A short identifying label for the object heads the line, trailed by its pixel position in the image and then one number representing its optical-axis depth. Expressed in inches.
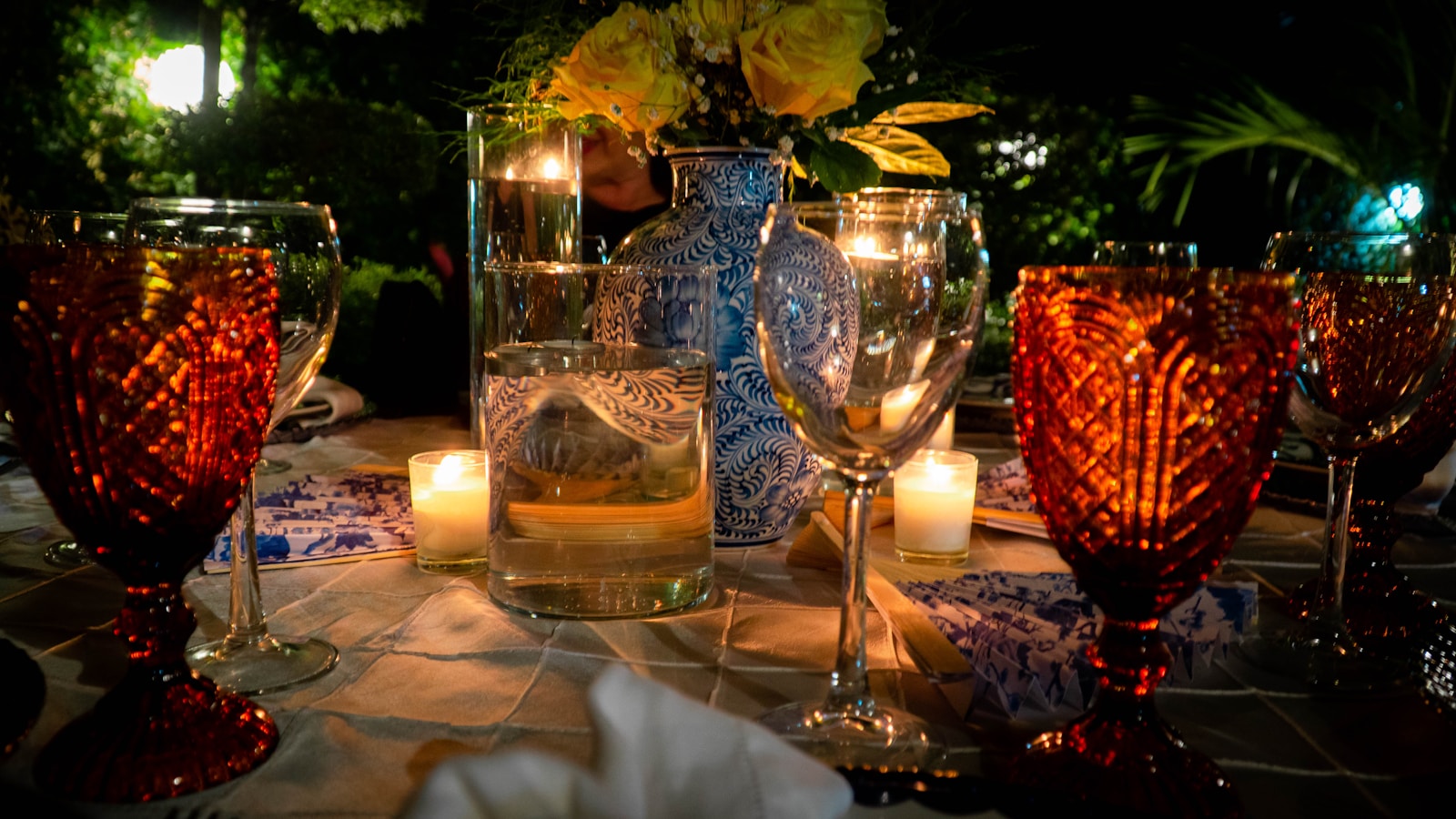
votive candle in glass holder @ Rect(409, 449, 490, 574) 30.6
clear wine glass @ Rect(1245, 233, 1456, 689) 23.7
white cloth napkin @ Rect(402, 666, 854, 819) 12.4
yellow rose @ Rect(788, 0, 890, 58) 32.3
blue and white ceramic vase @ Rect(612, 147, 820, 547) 34.1
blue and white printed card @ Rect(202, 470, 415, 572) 31.3
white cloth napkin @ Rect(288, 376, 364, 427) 54.6
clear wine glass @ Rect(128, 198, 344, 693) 23.1
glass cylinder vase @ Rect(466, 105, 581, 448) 39.2
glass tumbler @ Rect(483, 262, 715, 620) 27.3
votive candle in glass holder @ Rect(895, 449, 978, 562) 31.9
